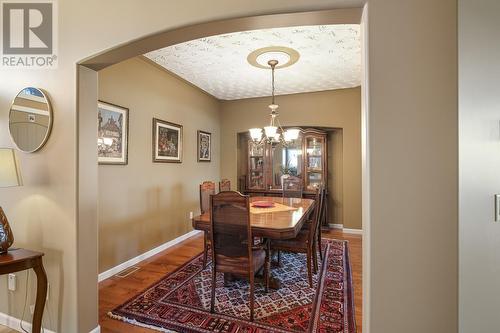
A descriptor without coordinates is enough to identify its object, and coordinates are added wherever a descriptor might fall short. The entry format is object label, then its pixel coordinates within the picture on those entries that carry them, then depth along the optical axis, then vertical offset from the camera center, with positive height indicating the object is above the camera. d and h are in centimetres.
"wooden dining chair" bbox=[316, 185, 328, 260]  313 -92
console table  166 -76
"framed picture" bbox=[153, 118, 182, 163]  369 +40
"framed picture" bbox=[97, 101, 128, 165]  284 +40
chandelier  328 +47
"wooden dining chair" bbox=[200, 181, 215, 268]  303 -45
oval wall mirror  182 +36
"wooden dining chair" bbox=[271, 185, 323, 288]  262 -85
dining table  217 -54
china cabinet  500 +5
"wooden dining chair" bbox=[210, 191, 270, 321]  200 -61
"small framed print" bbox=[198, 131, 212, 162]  482 +41
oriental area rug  197 -128
